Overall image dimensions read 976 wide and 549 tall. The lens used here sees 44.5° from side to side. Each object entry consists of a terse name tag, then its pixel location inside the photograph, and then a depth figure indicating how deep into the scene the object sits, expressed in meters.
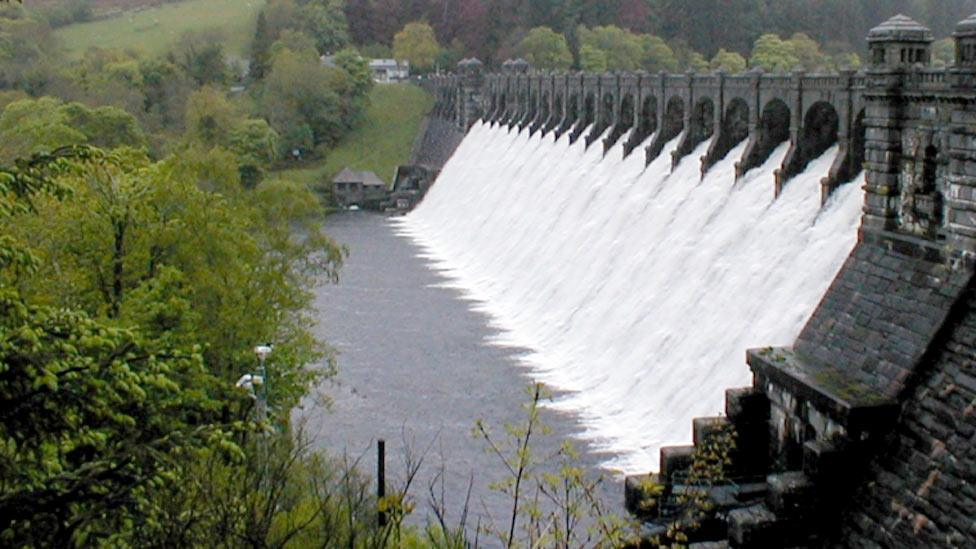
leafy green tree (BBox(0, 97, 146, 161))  73.81
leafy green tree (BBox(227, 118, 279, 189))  91.56
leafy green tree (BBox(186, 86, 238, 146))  97.50
